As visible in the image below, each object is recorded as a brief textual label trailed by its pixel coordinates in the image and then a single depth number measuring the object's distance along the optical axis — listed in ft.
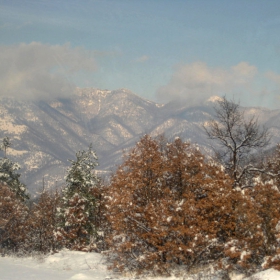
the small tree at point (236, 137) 77.77
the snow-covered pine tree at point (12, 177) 172.37
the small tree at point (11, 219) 143.95
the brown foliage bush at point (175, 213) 64.03
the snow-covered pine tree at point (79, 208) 128.16
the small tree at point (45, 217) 152.35
